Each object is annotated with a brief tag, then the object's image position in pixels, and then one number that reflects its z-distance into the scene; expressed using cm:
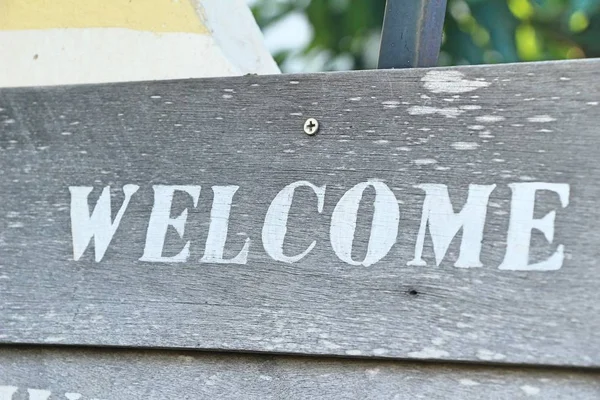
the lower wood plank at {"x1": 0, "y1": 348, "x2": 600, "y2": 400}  79
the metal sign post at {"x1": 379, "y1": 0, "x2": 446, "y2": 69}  87
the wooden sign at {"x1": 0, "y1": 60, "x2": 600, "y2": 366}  80
